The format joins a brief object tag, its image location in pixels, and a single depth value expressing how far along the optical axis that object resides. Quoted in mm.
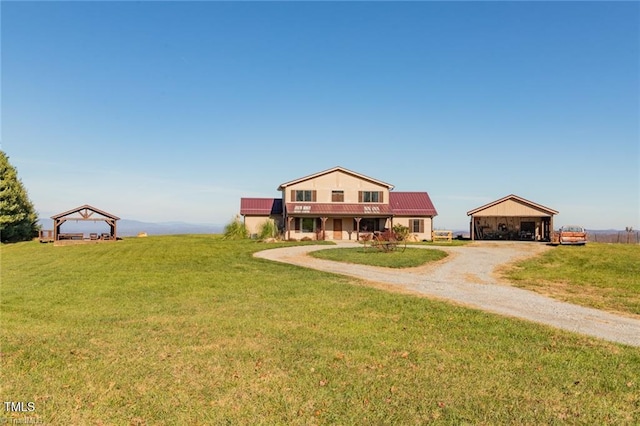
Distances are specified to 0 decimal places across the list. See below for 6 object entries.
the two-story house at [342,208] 40188
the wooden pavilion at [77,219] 38500
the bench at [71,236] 38969
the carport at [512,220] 42312
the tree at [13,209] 44344
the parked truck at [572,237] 35094
